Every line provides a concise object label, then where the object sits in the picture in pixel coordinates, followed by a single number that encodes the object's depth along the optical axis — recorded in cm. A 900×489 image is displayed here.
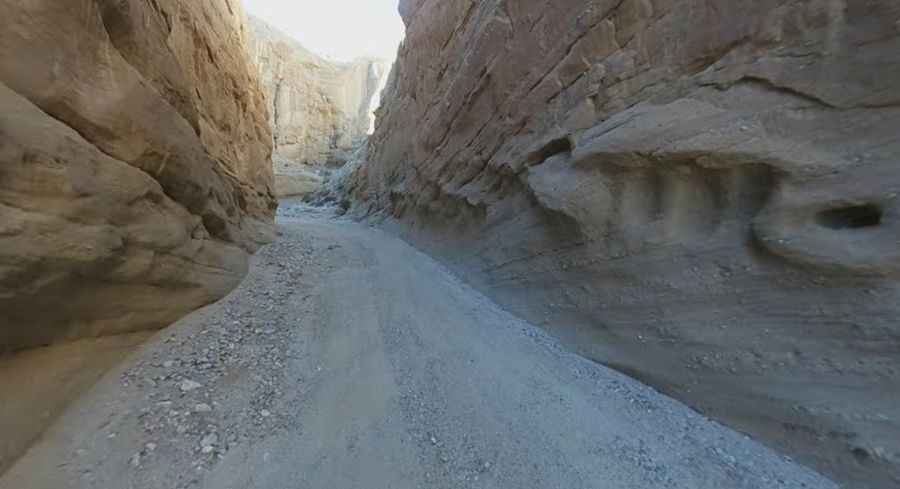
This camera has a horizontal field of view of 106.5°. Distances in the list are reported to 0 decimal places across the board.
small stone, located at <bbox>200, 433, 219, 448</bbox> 200
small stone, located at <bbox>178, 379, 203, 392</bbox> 233
